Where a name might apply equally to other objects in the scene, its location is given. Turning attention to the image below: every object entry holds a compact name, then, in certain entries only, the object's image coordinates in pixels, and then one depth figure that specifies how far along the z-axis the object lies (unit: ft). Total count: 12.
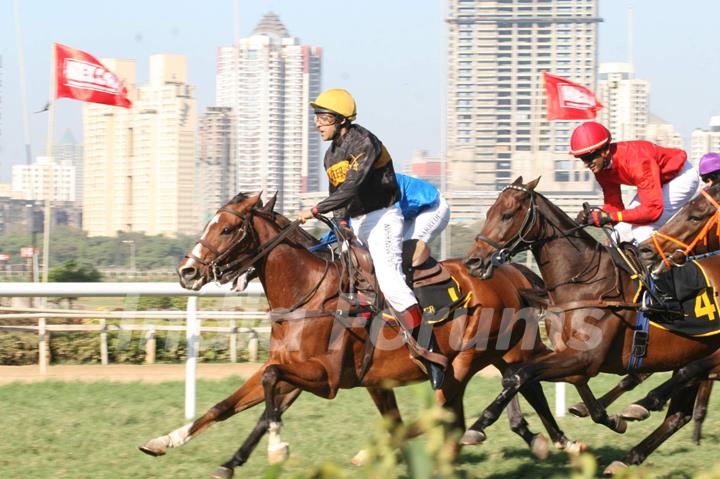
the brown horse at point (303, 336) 36.63
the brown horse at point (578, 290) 38.81
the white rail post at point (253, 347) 86.02
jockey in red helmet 39.88
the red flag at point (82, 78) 107.65
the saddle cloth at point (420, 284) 39.34
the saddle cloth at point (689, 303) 39.60
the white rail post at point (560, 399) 53.06
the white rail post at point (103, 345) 83.43
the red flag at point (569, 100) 120.37
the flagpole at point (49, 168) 109.70
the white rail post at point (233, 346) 86.22
